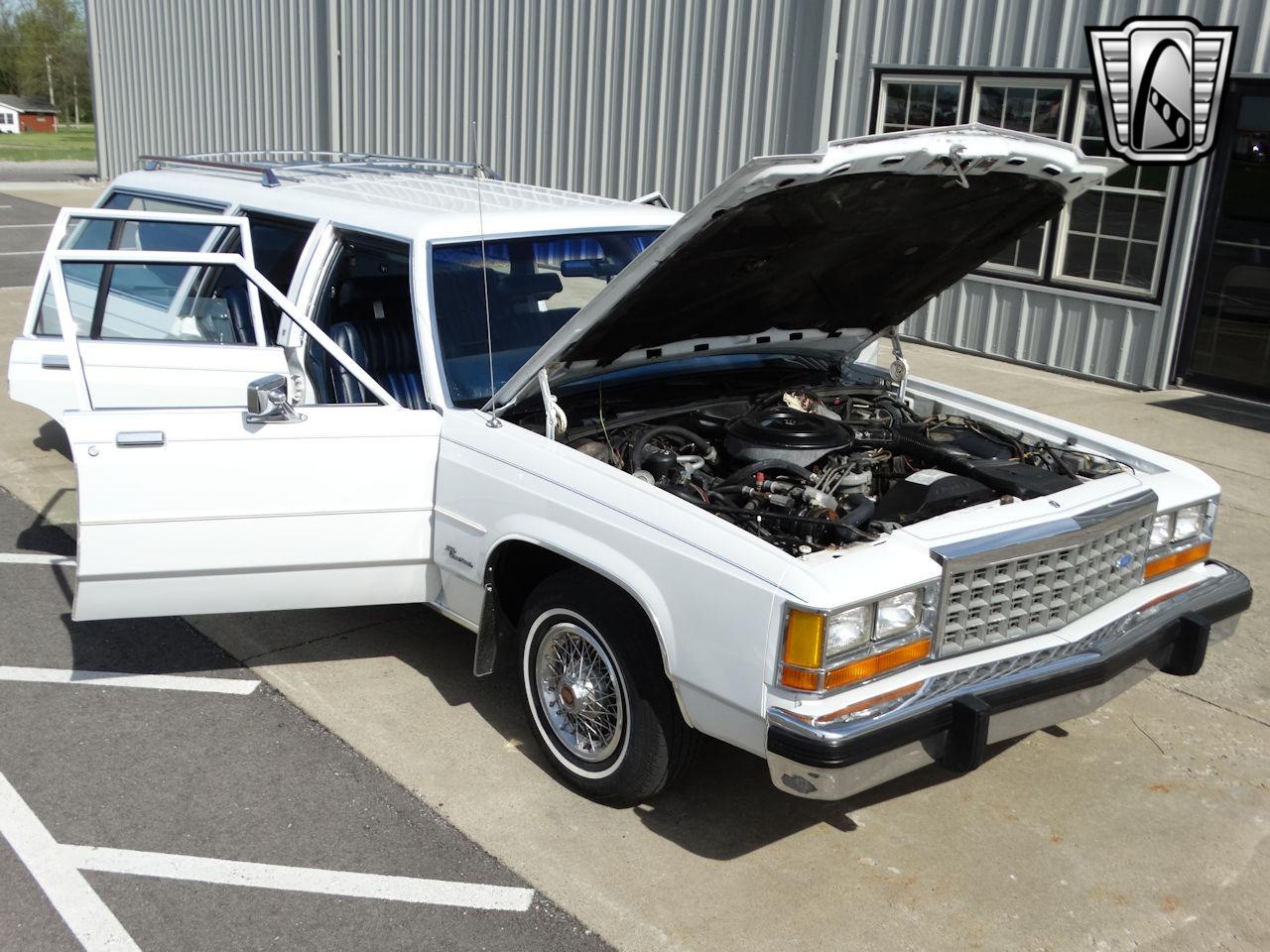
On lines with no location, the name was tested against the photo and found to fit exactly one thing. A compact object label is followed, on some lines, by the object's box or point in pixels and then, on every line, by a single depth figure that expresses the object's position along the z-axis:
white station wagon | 3.44
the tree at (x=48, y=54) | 75.38
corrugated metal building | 9.54
